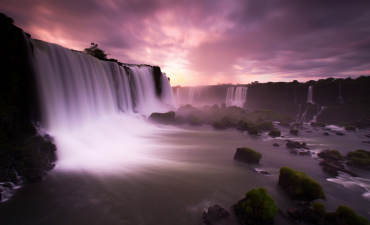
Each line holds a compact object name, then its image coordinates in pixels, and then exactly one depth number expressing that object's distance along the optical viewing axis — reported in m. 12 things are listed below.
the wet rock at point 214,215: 3.65
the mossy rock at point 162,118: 18.09
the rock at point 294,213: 3.69
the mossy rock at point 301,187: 4.32
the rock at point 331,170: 6.25
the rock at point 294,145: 9.88
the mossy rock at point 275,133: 13.20
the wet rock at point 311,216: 3.54
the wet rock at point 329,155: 7.96
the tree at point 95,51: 22.39
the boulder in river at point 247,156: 7.21
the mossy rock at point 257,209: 3.43
